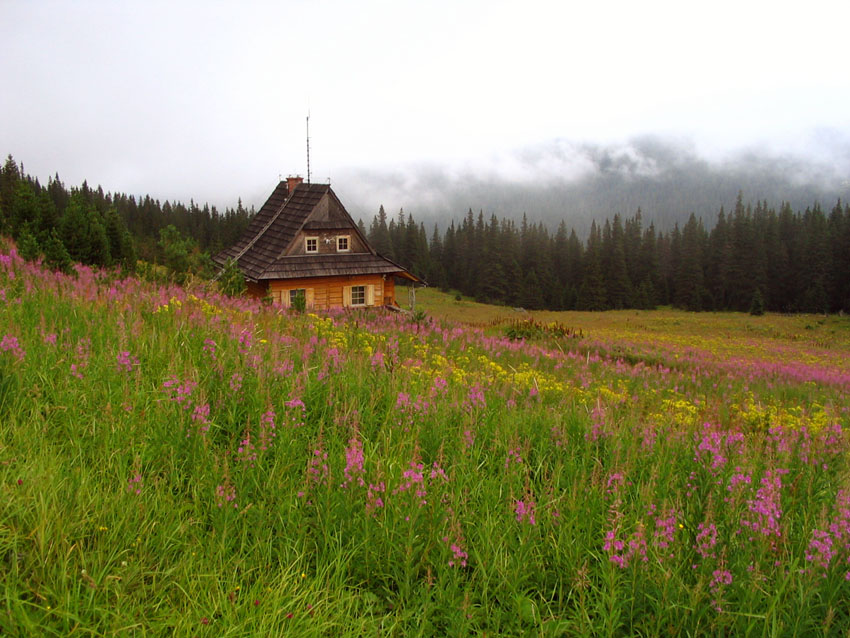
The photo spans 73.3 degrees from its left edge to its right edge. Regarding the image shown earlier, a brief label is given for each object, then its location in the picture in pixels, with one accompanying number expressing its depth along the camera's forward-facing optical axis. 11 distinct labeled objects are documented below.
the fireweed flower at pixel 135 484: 3.13
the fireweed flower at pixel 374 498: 3.17
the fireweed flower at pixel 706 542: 2.91
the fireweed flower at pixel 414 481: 3.20
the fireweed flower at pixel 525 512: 3.19
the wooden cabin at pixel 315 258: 31.84
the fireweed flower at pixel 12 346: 4.19
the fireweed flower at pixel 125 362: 4.39
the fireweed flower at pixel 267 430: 3.60
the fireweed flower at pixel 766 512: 2.99
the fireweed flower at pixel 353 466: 3.35
